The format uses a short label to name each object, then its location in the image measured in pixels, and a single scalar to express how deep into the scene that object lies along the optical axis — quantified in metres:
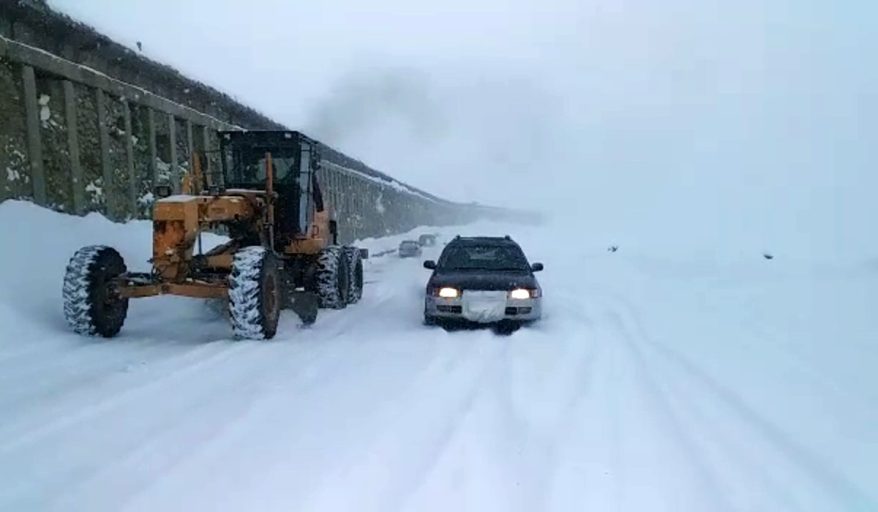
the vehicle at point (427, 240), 41.88
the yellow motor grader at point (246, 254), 7.87
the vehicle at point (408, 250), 30.83
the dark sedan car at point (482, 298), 9.45
